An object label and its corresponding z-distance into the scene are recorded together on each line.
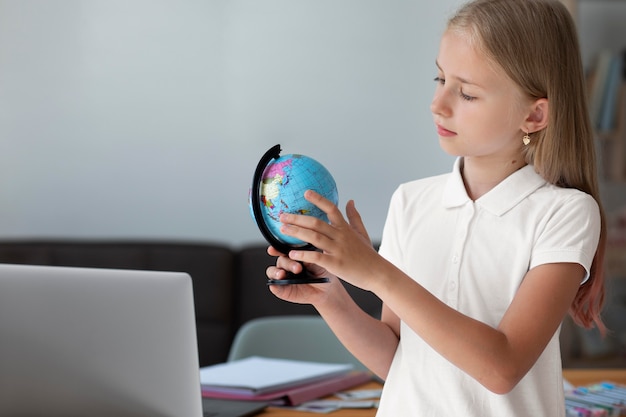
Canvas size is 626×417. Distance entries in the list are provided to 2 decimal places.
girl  1.82
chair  2.75
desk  2.14
